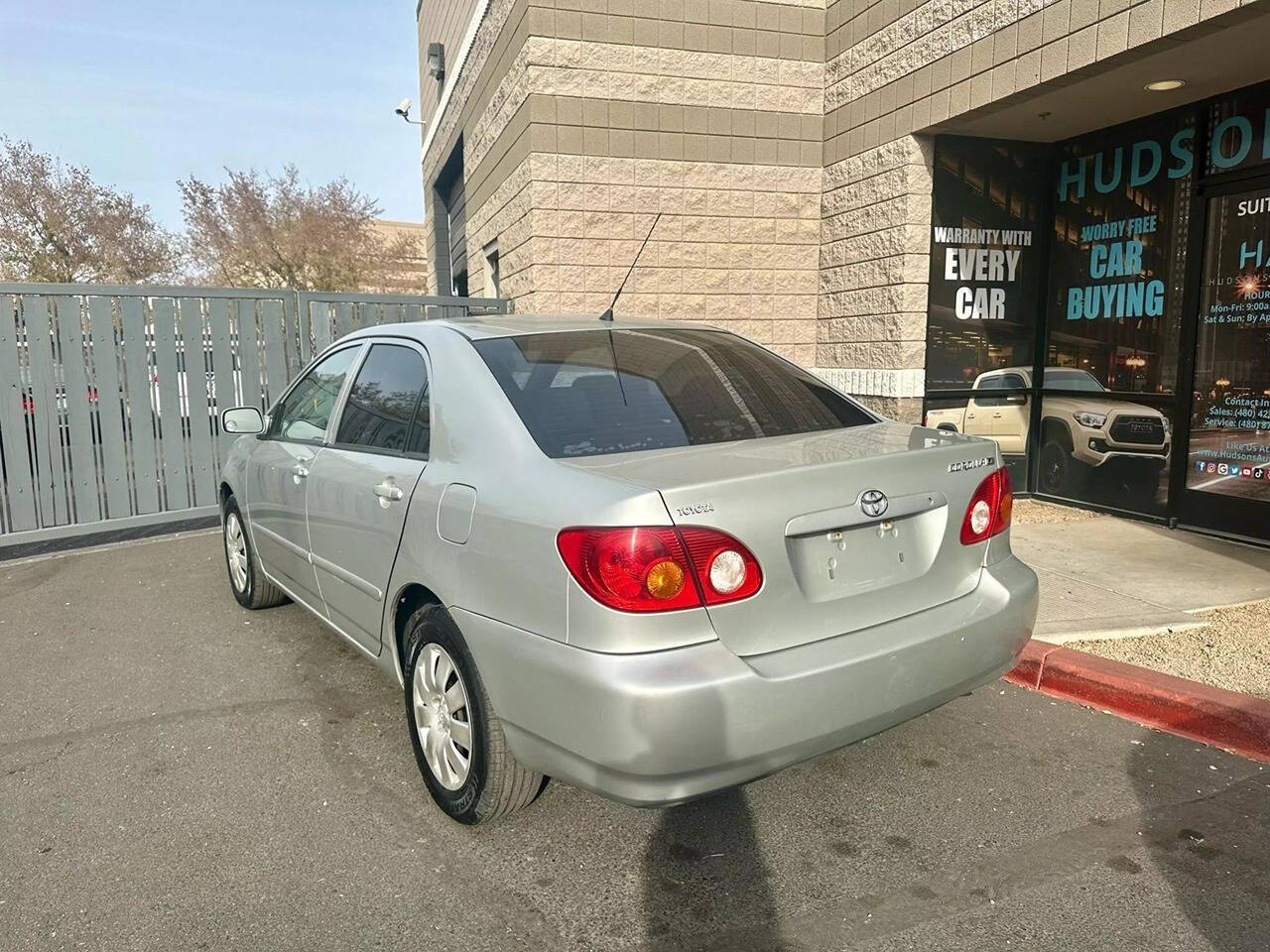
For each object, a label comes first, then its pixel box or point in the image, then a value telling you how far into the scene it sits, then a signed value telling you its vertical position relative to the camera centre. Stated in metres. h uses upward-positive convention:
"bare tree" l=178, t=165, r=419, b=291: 34.06 +4.26
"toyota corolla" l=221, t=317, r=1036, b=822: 2.39 -0.63
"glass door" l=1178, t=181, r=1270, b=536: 6.23 -0.24
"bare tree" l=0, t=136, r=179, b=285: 29.16 +4.03
